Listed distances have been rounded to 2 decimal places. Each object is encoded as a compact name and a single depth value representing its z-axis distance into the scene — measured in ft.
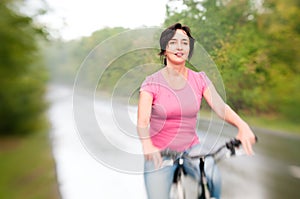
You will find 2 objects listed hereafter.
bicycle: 5.18
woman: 5.17
